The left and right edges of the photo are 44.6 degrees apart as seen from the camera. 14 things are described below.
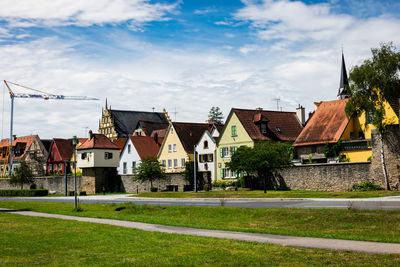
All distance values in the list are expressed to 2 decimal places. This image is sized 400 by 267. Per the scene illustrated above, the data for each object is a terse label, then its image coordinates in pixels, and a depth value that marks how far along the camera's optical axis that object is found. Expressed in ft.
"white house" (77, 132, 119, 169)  227.61
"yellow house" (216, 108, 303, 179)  202.49
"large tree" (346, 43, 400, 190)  143.54
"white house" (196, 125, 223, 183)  215.92
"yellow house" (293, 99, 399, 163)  162.35
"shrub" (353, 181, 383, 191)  133.90
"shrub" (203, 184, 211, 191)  191.52
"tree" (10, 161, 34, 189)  253.69
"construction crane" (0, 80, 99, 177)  370.94
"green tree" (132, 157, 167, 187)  203.10
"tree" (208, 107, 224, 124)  435.53
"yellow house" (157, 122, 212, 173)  230.89
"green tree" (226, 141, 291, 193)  157.48
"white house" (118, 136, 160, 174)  254.27
